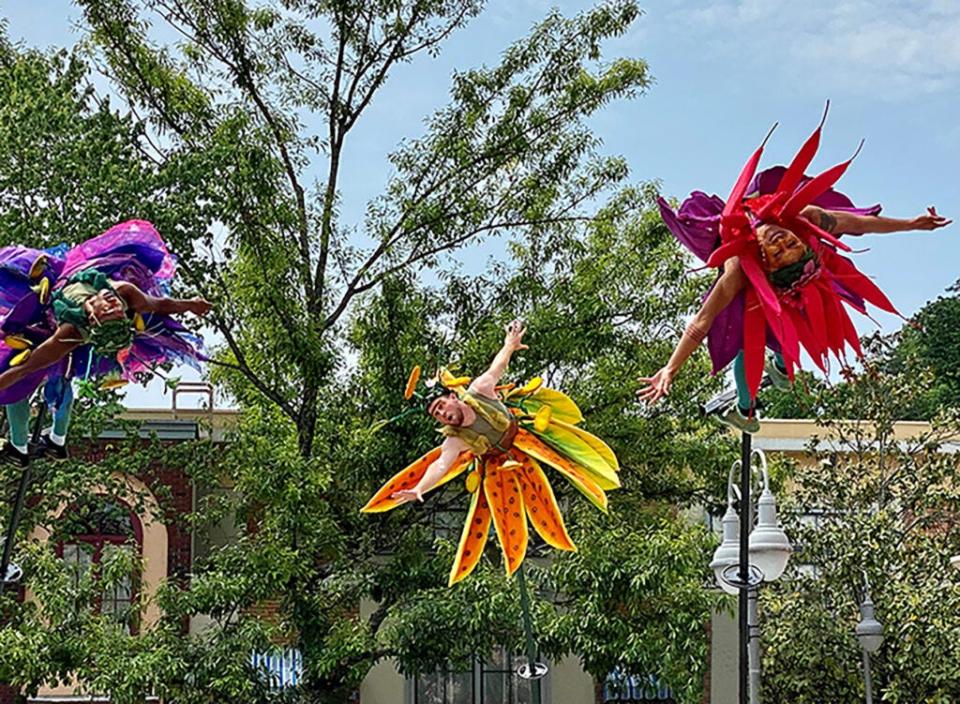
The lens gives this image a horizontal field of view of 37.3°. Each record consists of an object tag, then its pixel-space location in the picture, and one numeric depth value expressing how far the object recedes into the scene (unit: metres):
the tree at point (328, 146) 11.18
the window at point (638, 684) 10.27
